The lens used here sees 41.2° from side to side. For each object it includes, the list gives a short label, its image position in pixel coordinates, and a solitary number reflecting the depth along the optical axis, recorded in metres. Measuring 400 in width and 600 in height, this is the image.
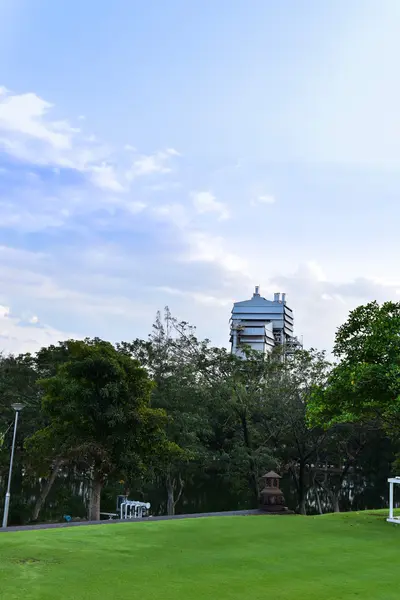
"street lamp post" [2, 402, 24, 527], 19.23
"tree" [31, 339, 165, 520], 18.84
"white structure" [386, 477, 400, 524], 11.98
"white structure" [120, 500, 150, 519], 17.33
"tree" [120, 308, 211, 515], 26.39
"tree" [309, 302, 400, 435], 11.84
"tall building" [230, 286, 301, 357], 90.00
